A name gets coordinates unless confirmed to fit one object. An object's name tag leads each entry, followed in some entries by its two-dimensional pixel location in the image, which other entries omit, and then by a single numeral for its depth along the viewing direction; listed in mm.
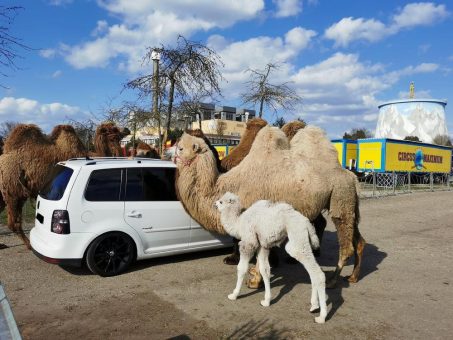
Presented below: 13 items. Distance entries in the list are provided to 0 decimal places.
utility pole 10852
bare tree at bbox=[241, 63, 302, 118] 15845
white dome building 69812
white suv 5598
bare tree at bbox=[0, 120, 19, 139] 19756
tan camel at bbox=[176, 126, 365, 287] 5746
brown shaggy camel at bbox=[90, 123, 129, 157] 9773
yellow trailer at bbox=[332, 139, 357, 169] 26203
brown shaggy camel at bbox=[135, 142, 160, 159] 11625
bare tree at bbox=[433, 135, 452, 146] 62238
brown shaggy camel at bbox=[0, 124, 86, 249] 7305
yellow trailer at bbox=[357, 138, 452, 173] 23984
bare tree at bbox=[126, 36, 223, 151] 10875
